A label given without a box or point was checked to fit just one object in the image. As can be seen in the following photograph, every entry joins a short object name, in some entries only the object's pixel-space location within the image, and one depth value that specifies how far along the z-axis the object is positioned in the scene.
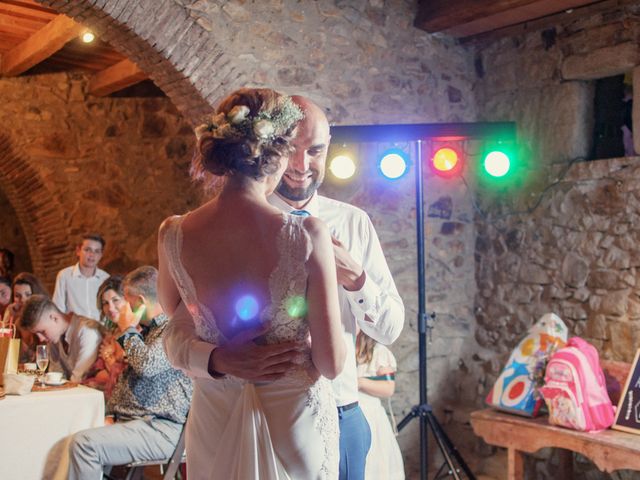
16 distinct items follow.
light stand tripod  3.85
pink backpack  3.68
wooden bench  3.47
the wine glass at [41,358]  3.77
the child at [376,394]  3.42
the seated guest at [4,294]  5.82
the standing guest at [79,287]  6.04
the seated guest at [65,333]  4.20
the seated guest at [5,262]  7.44
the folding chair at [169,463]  3.43
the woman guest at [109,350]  4.07
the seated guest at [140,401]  3.55
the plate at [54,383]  3.84
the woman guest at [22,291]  5.25
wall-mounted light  5.46
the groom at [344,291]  1.70
